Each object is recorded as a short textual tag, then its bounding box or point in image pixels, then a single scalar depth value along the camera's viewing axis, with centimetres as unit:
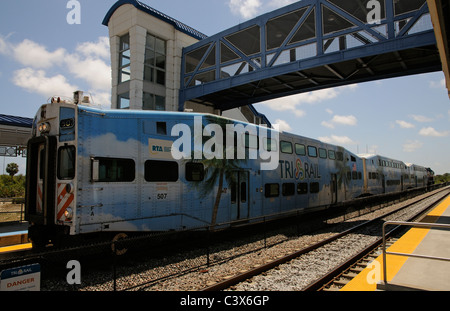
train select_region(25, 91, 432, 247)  796
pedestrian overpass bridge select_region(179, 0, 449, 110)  1784
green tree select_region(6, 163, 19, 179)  4966
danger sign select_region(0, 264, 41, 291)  446
